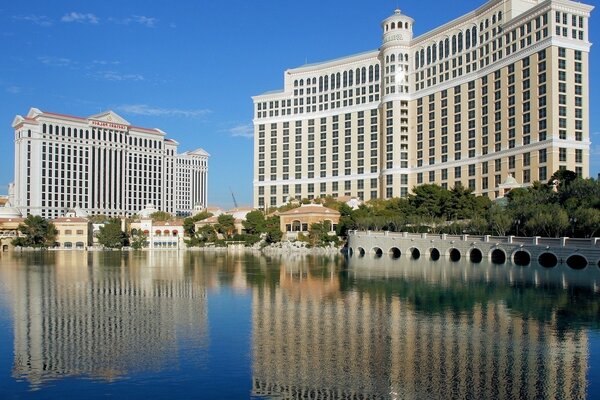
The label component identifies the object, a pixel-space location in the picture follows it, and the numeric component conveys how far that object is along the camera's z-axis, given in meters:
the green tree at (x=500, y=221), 70.31
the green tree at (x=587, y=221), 57.78
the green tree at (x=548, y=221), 61.42
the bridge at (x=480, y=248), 58.00
